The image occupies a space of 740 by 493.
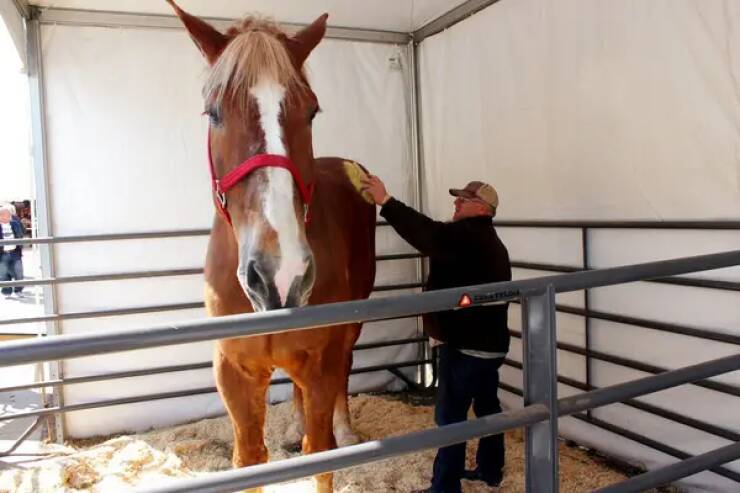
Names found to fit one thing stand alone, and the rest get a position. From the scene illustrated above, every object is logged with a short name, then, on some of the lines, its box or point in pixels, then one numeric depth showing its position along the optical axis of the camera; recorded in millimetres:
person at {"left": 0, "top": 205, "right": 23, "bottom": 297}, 7586
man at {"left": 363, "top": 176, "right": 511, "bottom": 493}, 2262
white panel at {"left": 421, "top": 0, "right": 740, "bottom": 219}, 2285
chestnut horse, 1318
